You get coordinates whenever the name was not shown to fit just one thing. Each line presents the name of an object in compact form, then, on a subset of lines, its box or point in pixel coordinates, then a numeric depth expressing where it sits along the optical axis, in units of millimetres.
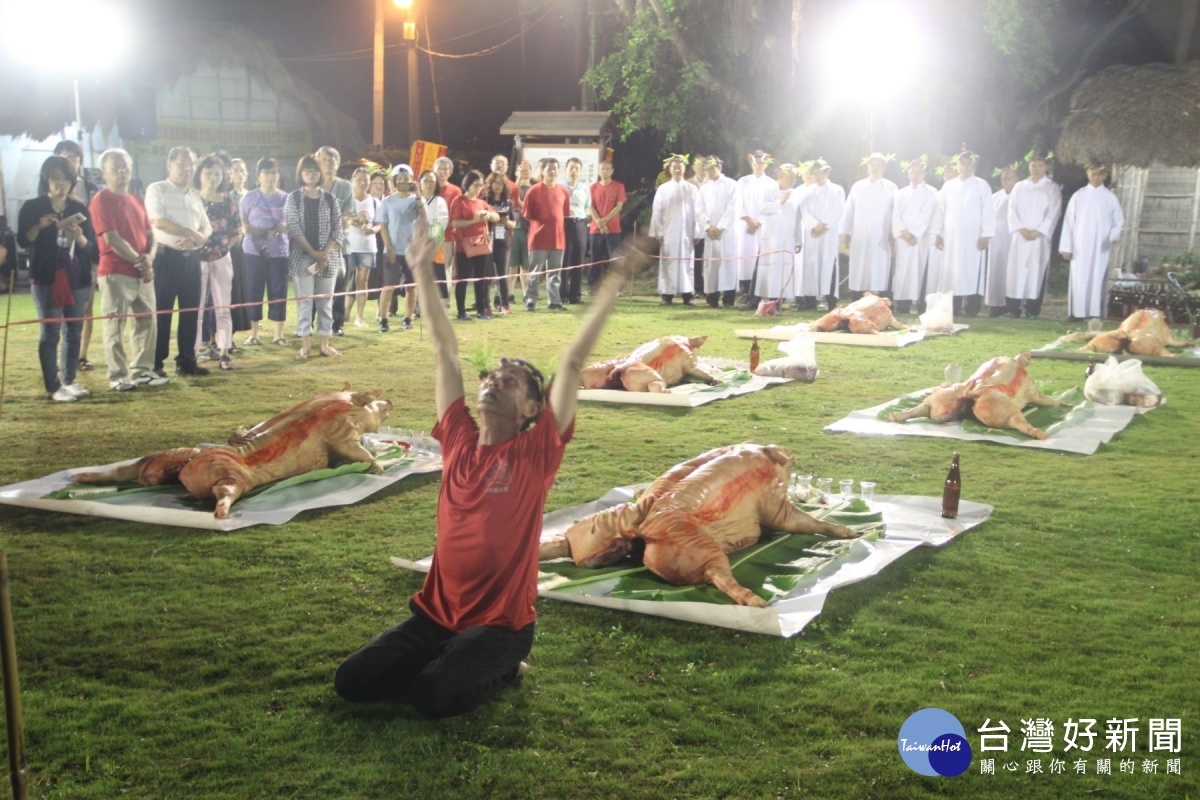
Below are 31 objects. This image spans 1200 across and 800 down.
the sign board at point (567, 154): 20922
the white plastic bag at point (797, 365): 10750
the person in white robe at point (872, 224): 16891
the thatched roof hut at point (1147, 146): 16438
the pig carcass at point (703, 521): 4977
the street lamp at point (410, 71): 22850
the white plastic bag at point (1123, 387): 9391
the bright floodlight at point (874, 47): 18578
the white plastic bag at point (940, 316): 14266
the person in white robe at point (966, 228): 16422
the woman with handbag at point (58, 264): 9039
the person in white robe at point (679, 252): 17625
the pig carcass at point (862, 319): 13555
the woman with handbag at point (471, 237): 14953
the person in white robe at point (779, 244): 17203
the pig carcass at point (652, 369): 9766
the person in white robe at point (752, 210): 17422
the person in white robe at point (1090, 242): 15711
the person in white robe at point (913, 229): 16594
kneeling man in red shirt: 3916
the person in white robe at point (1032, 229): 16188
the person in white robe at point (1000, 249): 16750
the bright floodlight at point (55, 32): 18625
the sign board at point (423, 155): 20578
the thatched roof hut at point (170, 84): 20578
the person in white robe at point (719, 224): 17812
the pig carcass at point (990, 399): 8344
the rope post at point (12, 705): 2119
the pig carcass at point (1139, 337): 12102
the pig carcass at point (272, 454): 6355
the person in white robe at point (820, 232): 17125
